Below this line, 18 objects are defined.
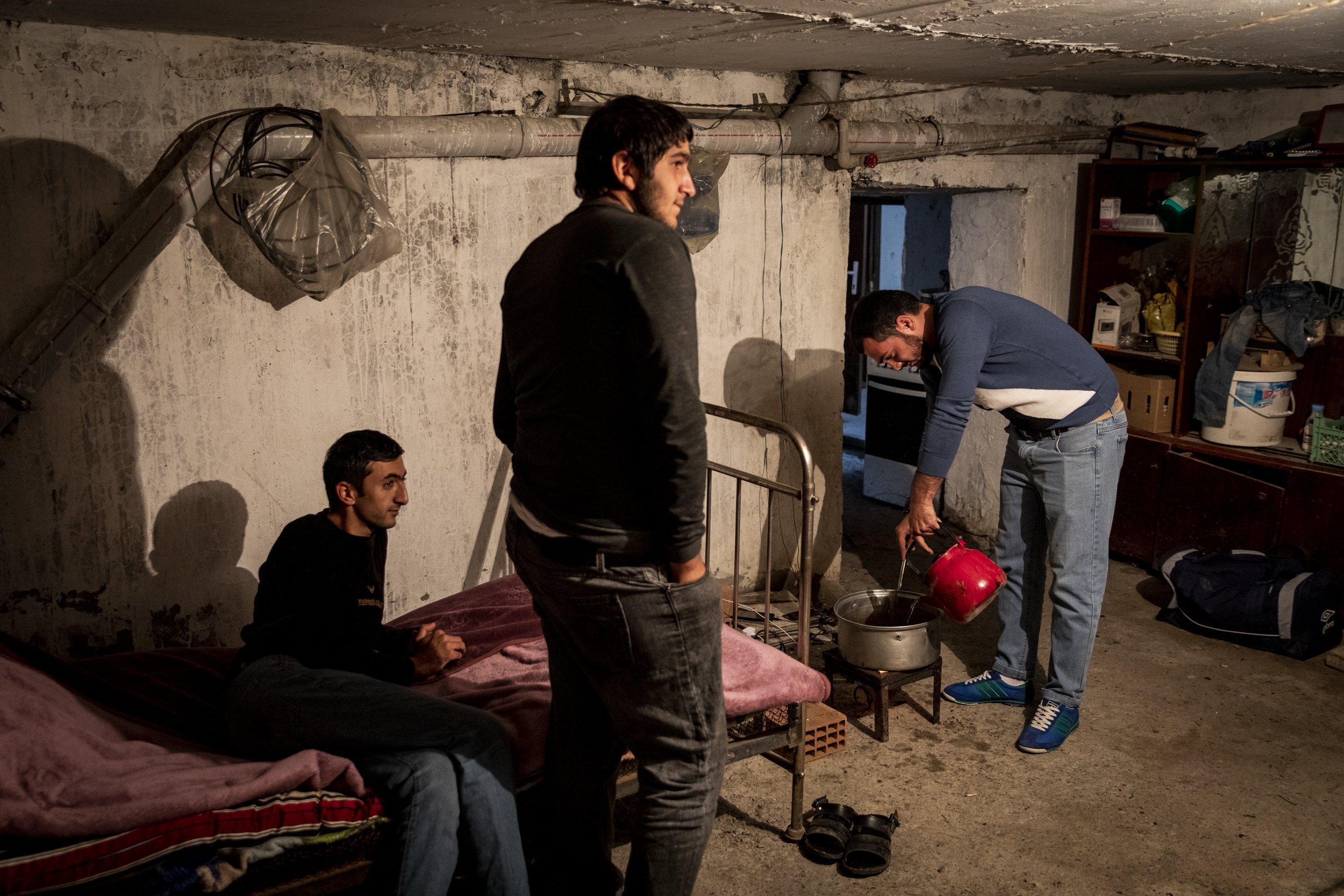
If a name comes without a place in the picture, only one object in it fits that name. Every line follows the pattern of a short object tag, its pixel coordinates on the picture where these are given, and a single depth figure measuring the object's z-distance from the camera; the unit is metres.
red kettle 3.49
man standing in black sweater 1.82
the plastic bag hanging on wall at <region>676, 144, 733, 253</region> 4.16
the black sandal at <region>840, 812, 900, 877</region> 2.92
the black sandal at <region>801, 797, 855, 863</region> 2.99
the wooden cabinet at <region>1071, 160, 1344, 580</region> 4.74
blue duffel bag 4.32
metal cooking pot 3.59
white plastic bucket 4.91
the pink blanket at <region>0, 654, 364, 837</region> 2.06
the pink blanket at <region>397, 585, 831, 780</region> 2.59
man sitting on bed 2.26
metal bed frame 2.90
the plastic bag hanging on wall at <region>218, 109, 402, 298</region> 3.22
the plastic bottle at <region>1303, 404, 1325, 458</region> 4.76
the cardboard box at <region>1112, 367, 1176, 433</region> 5.28
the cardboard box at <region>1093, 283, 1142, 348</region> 5.58
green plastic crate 4.62
